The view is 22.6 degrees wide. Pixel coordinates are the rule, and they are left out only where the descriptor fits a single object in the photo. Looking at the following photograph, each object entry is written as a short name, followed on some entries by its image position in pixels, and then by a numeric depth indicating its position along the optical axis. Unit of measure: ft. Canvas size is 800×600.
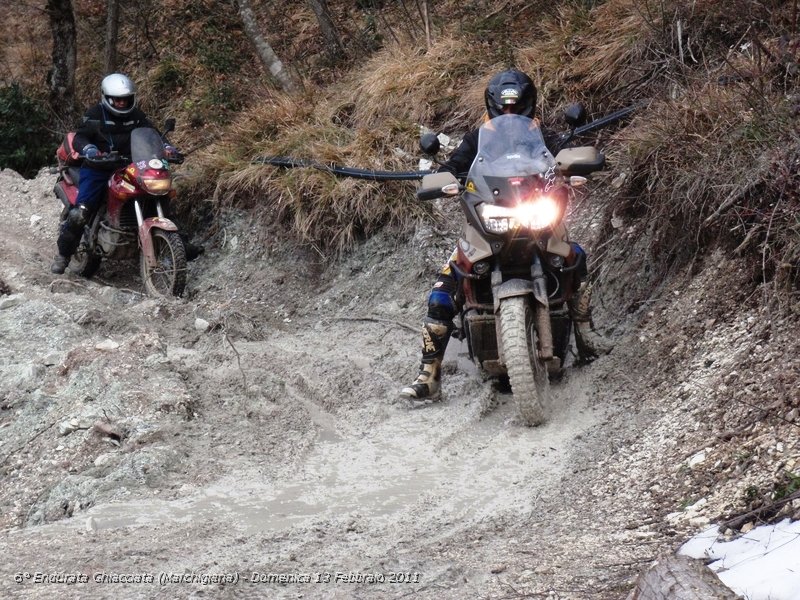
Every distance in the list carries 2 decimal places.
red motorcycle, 61.81
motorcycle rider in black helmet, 43.25
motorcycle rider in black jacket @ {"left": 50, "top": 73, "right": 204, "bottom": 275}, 64.61
